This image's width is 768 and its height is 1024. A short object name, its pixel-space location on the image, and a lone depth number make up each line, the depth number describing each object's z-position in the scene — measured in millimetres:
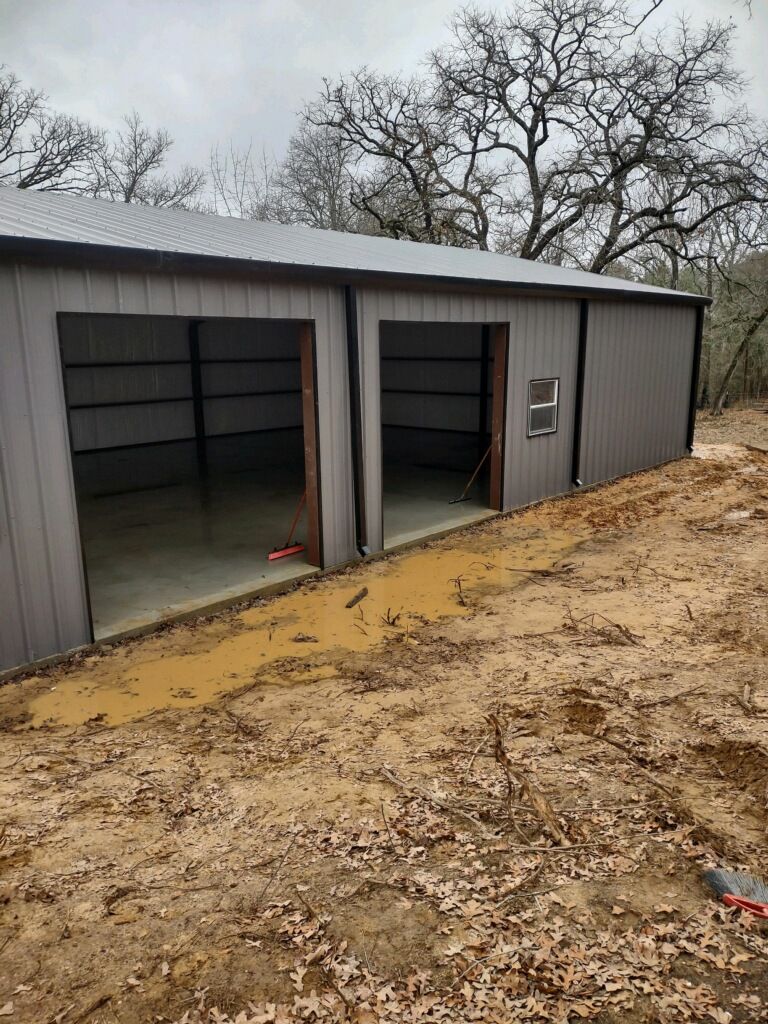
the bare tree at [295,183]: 29375
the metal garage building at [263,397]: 5582
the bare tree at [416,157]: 25750
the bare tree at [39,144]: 23734
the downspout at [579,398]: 11633
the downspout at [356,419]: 7863
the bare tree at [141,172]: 27547
